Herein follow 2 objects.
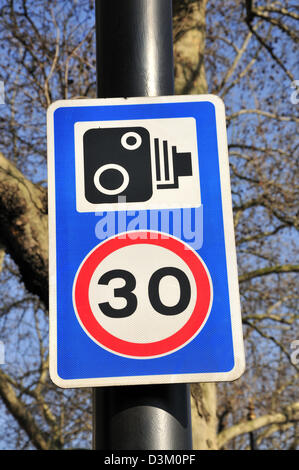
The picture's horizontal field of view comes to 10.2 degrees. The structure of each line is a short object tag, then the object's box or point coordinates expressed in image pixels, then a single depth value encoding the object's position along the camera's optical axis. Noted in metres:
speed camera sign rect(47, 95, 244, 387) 3.46
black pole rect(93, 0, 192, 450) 3.37
